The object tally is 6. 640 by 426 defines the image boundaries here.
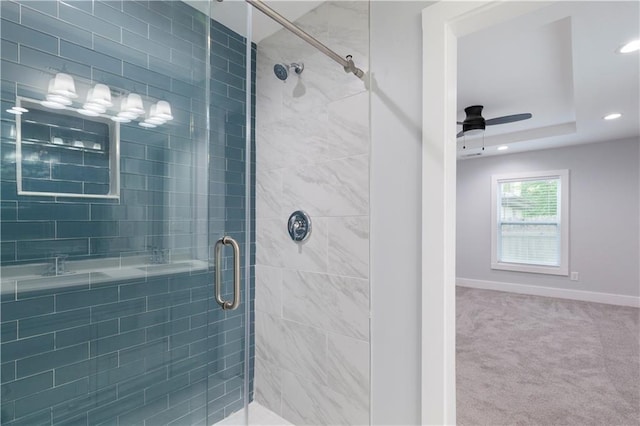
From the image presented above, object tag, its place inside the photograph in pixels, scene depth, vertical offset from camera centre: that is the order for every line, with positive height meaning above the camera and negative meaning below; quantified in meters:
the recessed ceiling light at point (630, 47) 2.06 +1.13
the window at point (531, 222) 5.23 -0.18
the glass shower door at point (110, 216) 1.33 -0.02
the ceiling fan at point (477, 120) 3.26 +1.00
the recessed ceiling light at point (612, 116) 3.55 +1.13
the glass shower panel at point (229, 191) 1.97 +0.14
